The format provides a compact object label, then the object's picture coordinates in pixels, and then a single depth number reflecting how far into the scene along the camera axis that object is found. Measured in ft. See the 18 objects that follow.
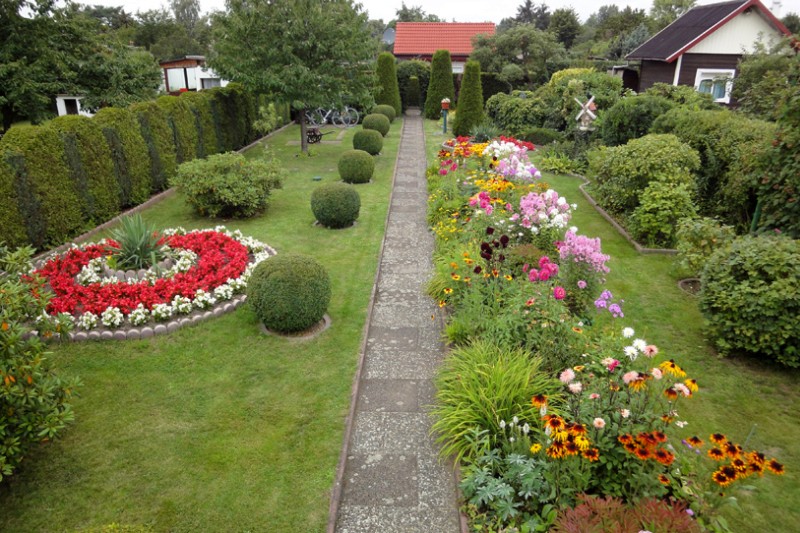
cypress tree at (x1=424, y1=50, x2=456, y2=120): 87.76
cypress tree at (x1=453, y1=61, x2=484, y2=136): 69.67
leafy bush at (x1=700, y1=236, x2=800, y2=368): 17.98
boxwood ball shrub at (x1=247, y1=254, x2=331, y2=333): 20.56
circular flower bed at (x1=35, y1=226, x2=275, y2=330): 21.71
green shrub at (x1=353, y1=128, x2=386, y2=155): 57.98
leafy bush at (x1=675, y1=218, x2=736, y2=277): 24.70
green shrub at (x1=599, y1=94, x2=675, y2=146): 45.57
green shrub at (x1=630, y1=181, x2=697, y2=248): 30.42
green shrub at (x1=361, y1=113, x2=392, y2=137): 67.94
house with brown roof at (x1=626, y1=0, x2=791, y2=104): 76.54
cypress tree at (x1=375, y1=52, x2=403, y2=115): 89.35
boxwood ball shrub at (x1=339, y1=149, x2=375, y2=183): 46.50
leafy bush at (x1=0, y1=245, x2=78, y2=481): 12.59
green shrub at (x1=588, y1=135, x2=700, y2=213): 32.50
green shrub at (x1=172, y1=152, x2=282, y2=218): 34.86
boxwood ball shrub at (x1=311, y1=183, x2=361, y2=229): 34.09
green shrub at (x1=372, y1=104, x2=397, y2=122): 82.58
